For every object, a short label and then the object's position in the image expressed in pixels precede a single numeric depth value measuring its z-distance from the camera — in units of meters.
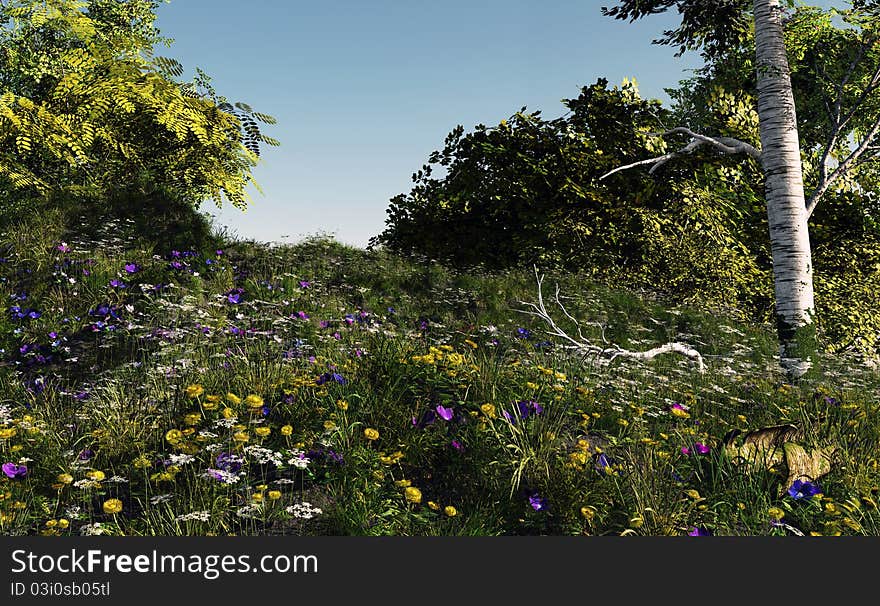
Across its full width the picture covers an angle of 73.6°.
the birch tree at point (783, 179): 6.79
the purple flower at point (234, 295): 6.48
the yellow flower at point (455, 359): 3.65
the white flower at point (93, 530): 2.38
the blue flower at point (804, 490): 2.88
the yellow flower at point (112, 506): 2.41
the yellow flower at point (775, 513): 2.63
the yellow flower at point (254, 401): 2.97
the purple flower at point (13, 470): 2.79
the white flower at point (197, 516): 2.34
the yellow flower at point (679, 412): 3.44
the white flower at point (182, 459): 2.63
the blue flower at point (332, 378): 3.41
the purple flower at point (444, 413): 3.09
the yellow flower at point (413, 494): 2.52
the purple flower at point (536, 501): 2.64
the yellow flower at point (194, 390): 3.13
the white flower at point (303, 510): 2.46
